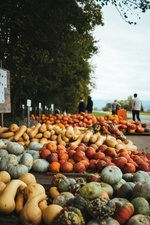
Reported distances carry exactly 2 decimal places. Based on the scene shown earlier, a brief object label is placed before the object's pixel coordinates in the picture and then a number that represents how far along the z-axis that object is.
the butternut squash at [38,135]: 7.73
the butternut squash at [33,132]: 7.64
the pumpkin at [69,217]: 2.92
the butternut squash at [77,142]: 6.94
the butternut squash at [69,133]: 7.43
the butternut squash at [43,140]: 7.37
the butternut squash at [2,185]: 3.84
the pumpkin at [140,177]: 4.06
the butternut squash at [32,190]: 3.56
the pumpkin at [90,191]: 3.42
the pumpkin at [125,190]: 3.64
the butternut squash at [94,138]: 7.11
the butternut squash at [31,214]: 3.22
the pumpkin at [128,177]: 4.29
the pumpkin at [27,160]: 4.89
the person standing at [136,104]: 20.61
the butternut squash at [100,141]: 6.81
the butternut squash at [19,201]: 3.50
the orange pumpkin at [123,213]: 3.11
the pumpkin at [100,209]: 2.97
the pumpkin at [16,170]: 4.45
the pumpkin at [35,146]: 6.03
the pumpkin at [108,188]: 3.70
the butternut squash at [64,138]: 7.42
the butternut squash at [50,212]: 3.15
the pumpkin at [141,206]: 3.23
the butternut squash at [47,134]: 7.74
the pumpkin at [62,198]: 3.35
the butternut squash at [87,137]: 7.16
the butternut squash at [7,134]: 7.61
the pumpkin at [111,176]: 3.97
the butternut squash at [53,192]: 3.69
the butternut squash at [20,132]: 7.46
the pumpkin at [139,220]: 2.98
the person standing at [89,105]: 27.50
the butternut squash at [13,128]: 7.77
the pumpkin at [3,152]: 5.36
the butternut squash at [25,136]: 7.54
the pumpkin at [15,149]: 5.55
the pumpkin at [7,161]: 4.60
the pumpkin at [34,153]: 5.36
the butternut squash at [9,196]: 3.45
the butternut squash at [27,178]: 3.99
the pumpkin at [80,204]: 3.12
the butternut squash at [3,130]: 7.84
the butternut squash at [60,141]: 7.15
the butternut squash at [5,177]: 4.20
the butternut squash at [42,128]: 7.92
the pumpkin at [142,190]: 3.46
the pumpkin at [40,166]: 4.97
